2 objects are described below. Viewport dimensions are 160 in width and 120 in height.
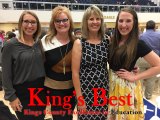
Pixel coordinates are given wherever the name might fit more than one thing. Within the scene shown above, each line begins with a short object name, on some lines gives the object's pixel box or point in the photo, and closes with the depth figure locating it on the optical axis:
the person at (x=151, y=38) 2.11
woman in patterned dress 1.02
